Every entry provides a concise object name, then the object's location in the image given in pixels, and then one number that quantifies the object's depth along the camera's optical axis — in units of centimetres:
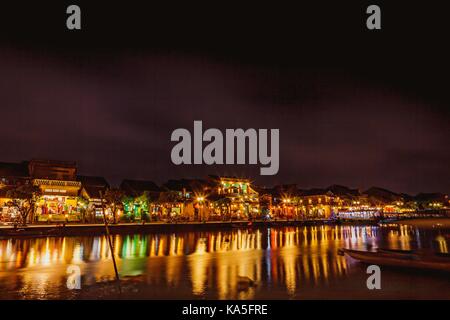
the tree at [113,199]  6012
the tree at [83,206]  6128
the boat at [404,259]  2273
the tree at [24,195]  4857
